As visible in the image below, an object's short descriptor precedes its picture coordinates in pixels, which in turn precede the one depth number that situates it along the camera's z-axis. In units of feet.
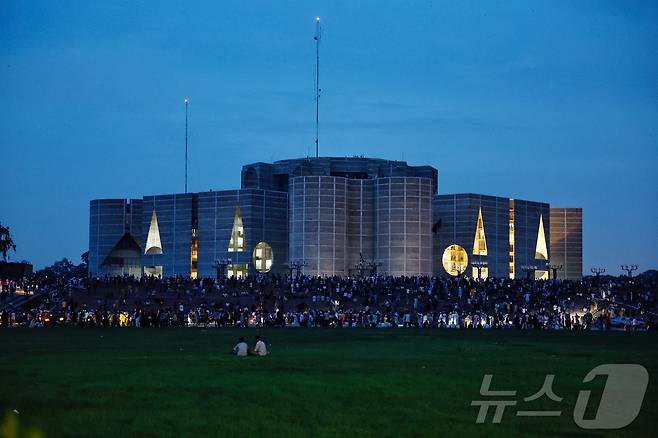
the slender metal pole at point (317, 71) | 410.72
